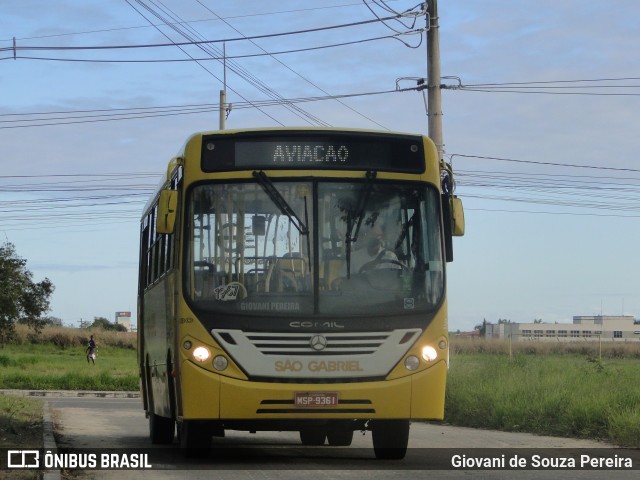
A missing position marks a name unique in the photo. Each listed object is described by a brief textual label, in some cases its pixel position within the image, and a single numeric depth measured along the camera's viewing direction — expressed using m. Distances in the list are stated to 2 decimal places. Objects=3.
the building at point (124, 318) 170.88
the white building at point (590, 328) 138.80
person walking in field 58.42
